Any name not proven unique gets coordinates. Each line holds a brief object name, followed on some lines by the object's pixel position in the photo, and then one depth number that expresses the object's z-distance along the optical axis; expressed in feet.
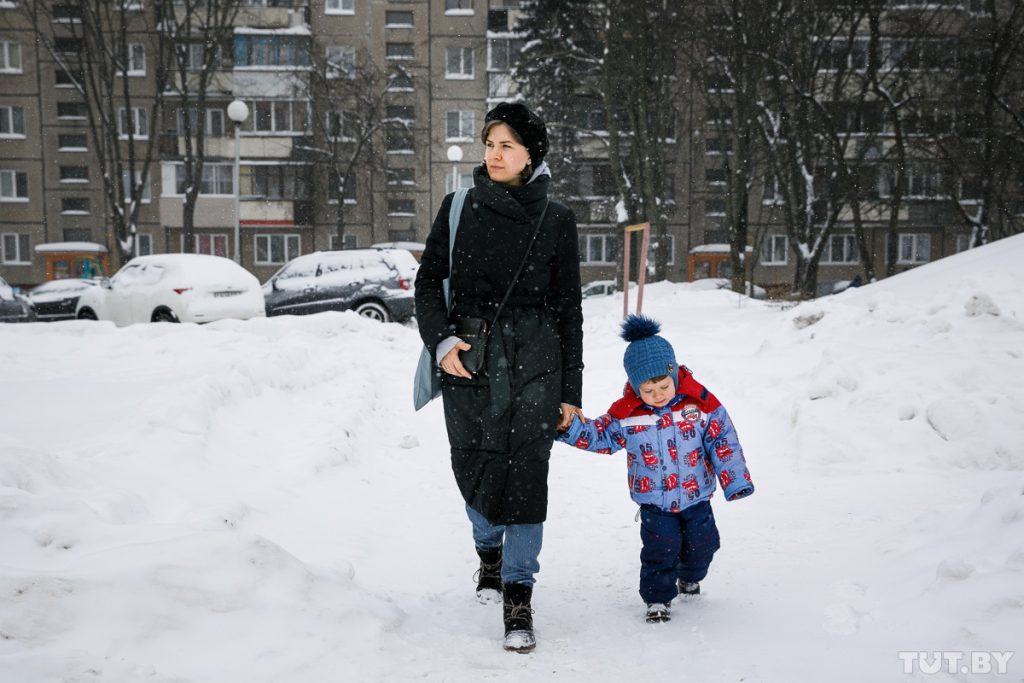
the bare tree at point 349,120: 138.51
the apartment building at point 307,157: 148.15
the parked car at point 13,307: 55.03
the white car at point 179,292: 48.57
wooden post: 34.37
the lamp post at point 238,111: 71.46
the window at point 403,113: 158.40
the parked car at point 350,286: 57.82
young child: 11.54
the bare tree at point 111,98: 93.35
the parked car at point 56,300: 74.08
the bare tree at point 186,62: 95.30
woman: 10.94
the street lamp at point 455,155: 71.36
